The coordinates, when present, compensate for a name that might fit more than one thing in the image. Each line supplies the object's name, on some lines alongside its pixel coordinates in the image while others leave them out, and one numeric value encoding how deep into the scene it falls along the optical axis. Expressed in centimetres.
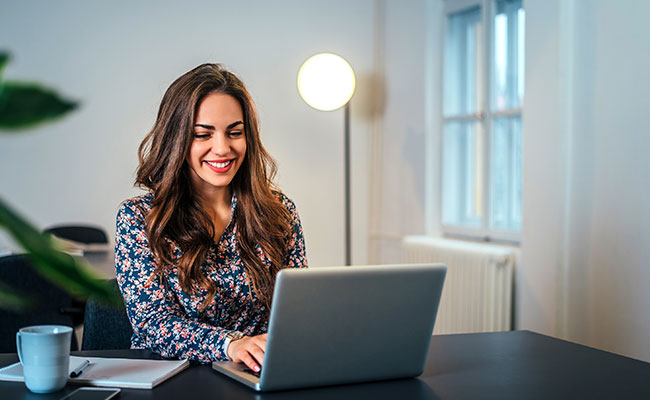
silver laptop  111
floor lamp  363
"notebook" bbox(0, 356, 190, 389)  118
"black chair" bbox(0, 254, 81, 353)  197
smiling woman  162
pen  122
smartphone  110
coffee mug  112
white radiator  313
